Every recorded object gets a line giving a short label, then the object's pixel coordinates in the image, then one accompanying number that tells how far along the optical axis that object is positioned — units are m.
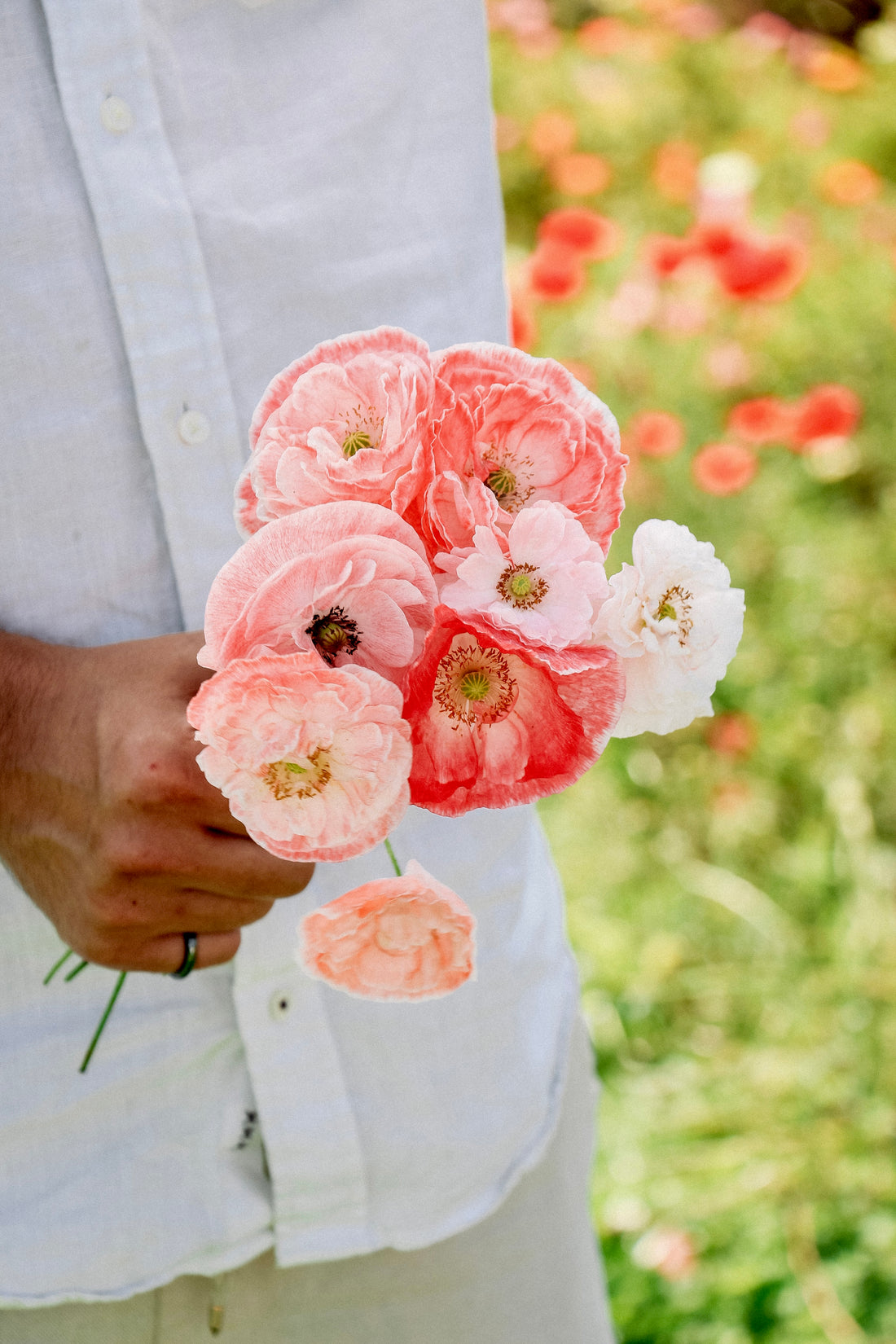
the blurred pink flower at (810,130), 2.87
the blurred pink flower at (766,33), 3.18
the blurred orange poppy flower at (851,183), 2.49
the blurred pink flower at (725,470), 2.19
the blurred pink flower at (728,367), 2.47
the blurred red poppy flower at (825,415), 2.17
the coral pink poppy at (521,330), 2.15
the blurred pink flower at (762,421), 2.20
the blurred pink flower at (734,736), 2.11
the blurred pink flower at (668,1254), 1.73
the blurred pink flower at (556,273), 2.30
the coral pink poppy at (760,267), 2.25
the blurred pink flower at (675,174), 2.54
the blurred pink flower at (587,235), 2.33
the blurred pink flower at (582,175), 2.64
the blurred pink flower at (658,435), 2.19
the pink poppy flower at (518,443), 0.52
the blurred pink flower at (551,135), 2.73
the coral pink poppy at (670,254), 2.30
